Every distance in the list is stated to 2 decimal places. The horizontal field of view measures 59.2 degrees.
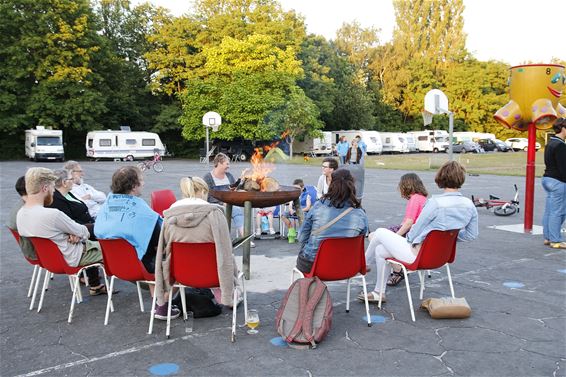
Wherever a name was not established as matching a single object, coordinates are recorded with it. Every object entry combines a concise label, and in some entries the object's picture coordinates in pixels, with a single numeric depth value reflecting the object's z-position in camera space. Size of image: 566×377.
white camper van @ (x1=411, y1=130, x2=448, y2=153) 53.97
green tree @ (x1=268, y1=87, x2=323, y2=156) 39.56
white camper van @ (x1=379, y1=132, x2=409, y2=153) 53.66
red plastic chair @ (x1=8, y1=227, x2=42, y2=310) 5.00
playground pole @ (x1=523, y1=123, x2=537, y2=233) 9.17
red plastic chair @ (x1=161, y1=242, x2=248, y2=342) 4.12
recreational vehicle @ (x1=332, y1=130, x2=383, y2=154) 49.91
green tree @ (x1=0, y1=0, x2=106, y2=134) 36.91
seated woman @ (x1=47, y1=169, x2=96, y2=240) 5.62
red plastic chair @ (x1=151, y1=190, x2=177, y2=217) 6.63
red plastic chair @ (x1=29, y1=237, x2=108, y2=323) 4.63
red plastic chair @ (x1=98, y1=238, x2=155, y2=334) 4.38
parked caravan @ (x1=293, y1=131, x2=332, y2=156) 46.72
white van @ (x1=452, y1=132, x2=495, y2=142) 54.41
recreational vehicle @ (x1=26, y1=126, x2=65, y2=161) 34.72
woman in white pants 4.78
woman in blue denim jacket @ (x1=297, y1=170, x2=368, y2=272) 4.60
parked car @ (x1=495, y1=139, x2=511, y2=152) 54.65
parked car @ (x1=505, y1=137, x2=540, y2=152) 55.41
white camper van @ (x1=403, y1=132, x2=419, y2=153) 54.94
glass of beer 4.43
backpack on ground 4.09
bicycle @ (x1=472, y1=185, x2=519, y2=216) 11.30
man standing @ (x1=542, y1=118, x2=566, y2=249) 7.65
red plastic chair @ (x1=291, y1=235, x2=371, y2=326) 4.33
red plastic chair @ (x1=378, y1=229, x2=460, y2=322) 4.64
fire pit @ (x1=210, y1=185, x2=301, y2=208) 5.82
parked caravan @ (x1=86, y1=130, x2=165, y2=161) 37.91
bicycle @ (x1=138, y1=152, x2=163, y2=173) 27.73
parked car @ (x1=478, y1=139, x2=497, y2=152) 54.62
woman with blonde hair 4.12
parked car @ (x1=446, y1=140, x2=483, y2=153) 50.72
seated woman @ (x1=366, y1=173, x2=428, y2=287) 5.54
